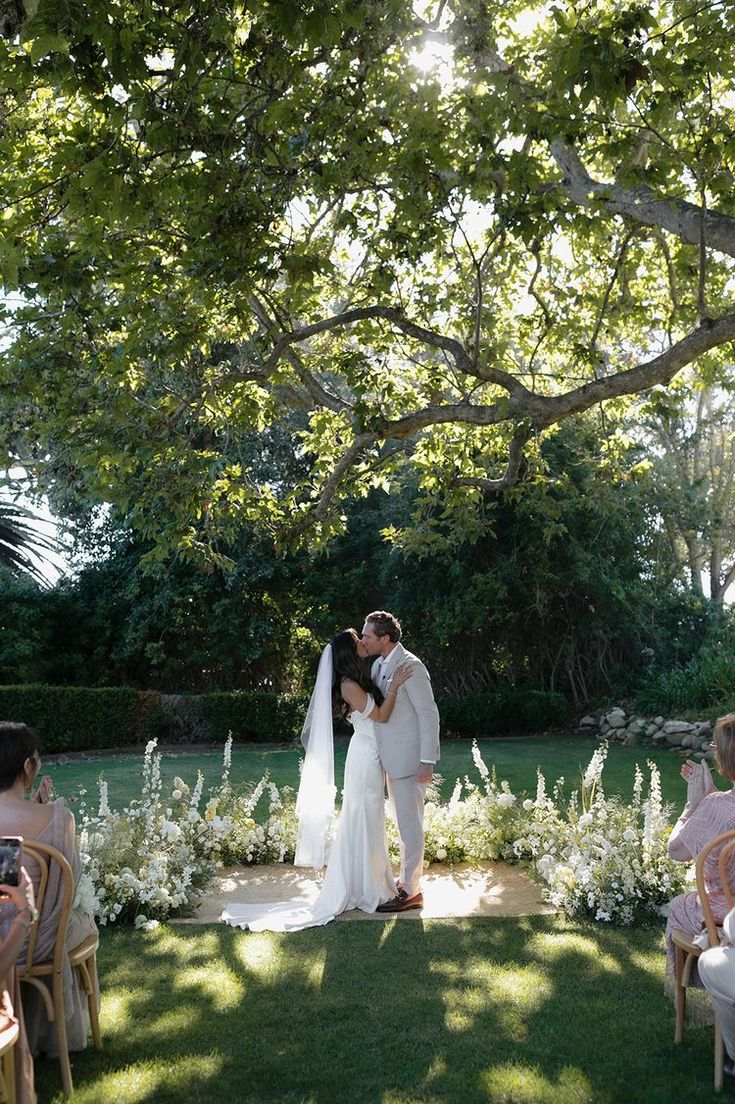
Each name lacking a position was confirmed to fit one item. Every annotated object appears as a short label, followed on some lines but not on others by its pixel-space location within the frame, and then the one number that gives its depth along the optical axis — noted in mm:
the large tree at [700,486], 21453
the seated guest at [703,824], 4023
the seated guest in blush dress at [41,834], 3812
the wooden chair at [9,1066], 3137
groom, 7016
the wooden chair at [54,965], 3867
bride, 6898
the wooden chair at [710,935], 3941
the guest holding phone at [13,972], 3104
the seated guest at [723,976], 3592
